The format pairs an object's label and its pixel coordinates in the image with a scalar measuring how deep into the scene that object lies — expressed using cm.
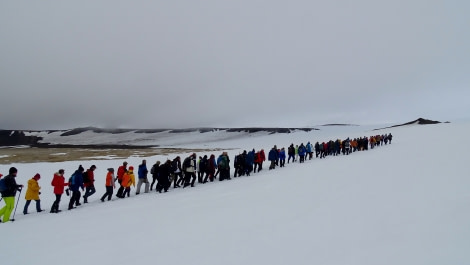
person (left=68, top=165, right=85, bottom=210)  1250
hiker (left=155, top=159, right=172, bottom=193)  1521
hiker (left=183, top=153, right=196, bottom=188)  1641
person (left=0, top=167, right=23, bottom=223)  1046
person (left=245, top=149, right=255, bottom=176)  1944
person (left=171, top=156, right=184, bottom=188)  1659
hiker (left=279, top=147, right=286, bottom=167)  2186
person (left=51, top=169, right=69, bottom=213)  1187
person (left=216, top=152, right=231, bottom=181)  1789
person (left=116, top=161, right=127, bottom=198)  1449
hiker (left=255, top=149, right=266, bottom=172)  2080
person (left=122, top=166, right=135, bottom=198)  1441
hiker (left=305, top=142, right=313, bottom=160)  2503
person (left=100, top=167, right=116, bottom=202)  1373
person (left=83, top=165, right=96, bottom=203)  1338
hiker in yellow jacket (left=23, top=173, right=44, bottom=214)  1163
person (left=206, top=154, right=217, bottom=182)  1755
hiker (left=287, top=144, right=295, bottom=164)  2341
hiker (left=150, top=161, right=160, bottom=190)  1545
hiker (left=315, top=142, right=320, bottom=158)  2552
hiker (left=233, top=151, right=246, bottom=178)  1925
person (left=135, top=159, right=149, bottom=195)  1500
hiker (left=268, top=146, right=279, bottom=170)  2133
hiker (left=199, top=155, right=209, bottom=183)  1739
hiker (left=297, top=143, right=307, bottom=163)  2356
